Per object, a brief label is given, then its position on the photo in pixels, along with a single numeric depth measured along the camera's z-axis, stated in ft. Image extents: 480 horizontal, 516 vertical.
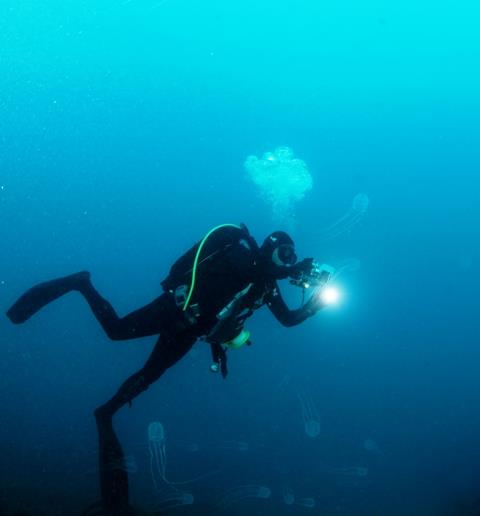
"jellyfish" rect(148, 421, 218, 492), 50.57
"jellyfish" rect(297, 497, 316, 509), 45.79
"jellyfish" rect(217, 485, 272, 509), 44.41
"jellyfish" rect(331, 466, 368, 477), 61.86
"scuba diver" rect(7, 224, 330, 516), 14.80
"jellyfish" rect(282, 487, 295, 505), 46.26
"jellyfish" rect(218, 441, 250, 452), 65.02
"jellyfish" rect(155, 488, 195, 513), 39.91
